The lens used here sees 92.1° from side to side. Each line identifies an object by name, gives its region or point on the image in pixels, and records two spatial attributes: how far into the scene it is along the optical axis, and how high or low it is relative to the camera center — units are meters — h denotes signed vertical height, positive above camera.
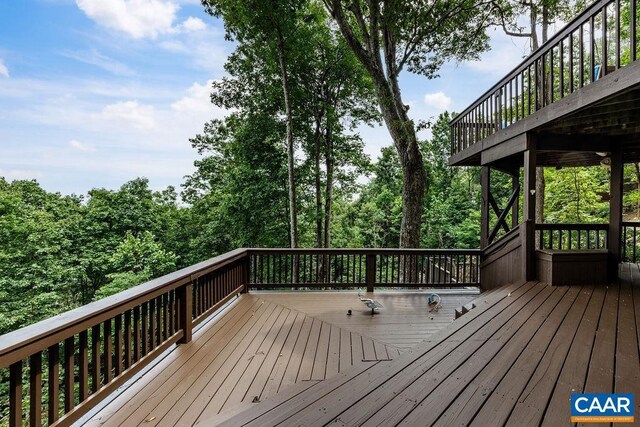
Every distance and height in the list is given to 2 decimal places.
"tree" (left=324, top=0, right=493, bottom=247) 6.70 +3.77
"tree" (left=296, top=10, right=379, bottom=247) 11.52 +4.40
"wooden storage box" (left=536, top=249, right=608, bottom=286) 4.11 -0.77
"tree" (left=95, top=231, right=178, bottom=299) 13.50 -2.26
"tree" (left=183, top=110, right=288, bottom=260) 11.98 +1.06
